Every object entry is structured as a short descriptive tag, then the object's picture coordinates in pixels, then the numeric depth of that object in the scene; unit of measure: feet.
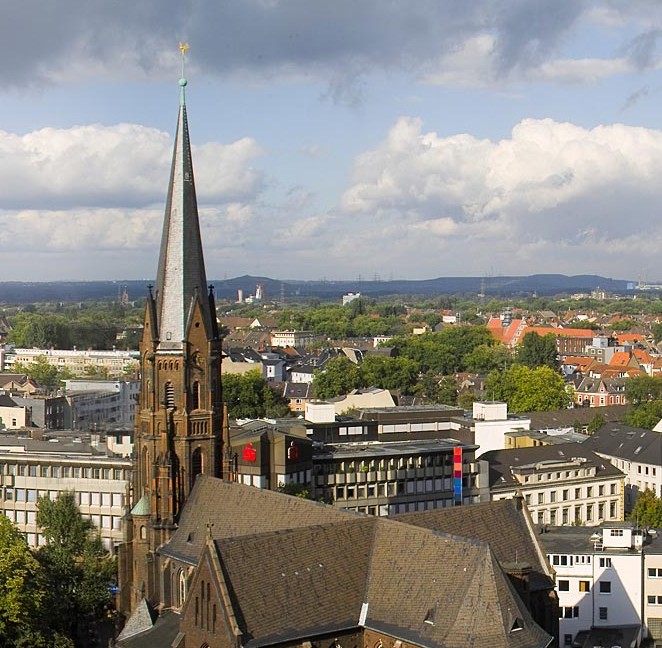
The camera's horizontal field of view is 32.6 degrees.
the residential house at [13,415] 535.60
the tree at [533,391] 619.67
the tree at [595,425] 525.18
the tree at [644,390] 621.31
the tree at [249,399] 601.21
